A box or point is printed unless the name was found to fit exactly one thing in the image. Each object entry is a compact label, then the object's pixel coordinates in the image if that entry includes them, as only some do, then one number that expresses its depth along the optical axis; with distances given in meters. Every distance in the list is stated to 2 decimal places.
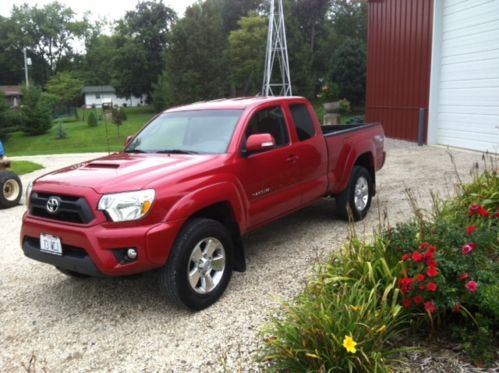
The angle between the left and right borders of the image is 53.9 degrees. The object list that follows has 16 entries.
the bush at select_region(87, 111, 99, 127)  42.88
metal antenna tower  27.38
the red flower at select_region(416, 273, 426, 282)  3.05
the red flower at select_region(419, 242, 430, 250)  3.30
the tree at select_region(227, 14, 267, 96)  43.28
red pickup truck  3.72
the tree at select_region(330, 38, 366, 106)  29.69
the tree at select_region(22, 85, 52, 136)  39.41
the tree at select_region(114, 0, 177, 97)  63.00
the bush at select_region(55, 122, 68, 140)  36.62
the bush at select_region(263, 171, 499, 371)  2.92
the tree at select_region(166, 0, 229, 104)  38.88
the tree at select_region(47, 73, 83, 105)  61.06
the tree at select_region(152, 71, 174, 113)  40.16
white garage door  11.54
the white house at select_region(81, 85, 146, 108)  75.27
